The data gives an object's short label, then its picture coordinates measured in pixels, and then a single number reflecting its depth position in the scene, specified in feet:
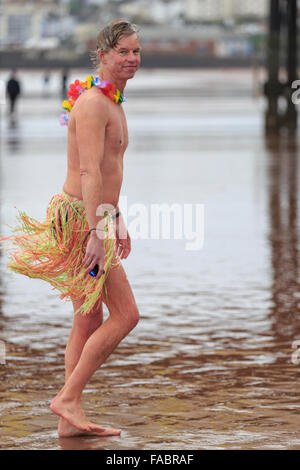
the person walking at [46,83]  244.30
